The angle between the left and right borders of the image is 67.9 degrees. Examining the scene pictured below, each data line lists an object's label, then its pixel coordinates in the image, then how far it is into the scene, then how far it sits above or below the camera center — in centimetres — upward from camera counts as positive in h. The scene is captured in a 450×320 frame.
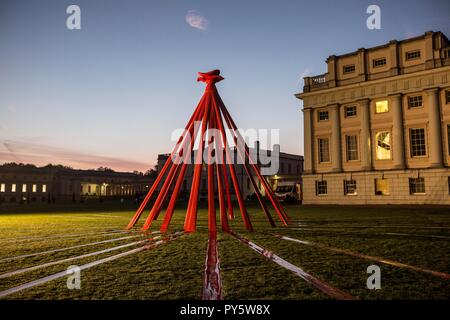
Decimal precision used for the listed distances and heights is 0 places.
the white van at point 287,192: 3995 -36
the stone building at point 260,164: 6529 +458
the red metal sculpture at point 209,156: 1273 +138
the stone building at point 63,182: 8194 +243
